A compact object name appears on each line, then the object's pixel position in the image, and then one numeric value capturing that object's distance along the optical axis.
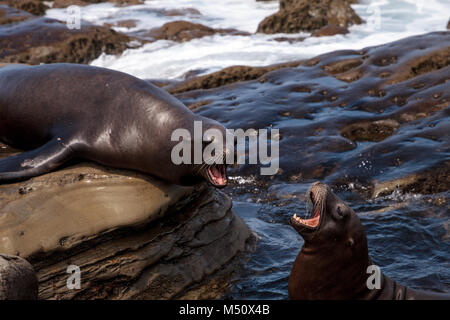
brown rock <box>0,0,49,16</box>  25.60
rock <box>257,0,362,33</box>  20.75
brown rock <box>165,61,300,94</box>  13.00
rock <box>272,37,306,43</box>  18.89
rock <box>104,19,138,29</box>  25.83
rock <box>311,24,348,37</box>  19.12
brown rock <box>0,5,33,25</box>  19.14
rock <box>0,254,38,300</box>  3.91
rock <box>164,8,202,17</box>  29.06
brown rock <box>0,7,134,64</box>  16.75
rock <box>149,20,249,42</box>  21.23
